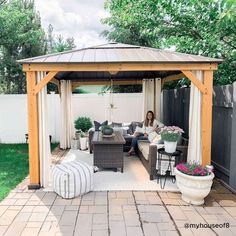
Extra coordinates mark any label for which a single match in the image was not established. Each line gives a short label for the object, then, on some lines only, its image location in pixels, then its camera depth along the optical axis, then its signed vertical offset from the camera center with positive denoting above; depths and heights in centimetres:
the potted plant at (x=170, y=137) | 489 -68
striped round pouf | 432 -131
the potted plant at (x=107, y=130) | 638 -71
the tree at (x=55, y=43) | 1234 +289
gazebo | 476 +35
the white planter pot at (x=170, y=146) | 494 -86
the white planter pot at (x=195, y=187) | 404 -134
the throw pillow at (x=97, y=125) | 813 -75
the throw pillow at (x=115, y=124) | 855 -76
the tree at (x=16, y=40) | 879 +231
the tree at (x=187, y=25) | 632 +199
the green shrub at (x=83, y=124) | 890 -78
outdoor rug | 485 -159
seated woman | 732 -80
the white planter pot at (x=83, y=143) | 811 -129
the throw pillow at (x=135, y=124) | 819 -74
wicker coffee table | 571 -116
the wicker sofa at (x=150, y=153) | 519 -112
